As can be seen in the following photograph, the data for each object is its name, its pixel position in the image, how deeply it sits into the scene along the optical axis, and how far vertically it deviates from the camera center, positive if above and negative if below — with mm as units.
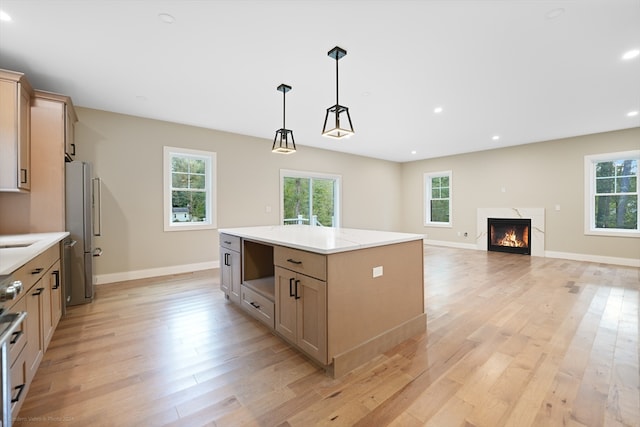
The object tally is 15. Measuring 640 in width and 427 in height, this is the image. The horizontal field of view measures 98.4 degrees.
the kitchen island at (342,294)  1889 -650
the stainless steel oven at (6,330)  885 -366
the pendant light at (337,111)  2546 +931
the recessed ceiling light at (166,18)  2182 +1553
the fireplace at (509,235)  6578 -592
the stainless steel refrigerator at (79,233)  3207 -257
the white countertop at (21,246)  1442 -260
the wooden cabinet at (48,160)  2967 +564
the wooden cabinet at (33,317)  1490 -745
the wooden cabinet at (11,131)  2615 +774
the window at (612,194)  5344 +344
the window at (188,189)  4770 +405
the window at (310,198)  6360 +329
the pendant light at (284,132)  3387 +982
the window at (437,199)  8070 +376
